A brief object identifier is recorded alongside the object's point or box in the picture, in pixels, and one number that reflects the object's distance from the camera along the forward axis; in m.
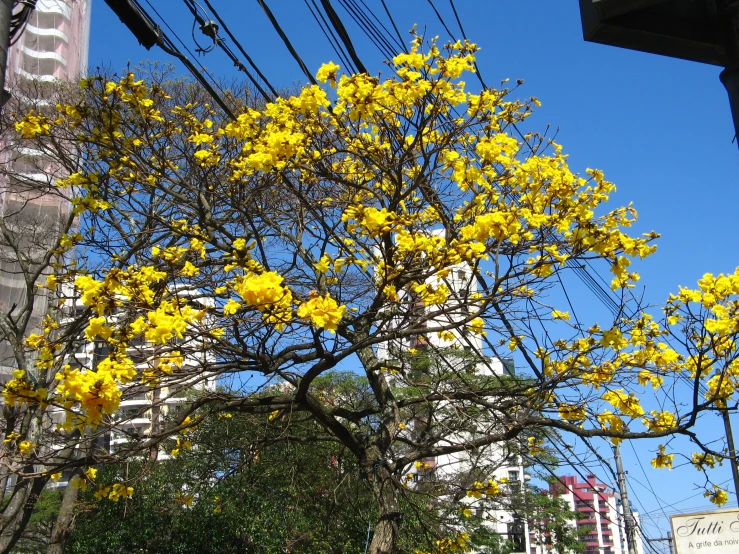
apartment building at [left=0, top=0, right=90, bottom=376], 9.27
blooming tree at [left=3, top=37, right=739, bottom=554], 3.99
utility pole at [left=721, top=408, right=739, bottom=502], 4.44
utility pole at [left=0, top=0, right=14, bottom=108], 2.61
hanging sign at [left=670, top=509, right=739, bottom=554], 12.32
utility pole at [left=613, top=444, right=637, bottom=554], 11.98
